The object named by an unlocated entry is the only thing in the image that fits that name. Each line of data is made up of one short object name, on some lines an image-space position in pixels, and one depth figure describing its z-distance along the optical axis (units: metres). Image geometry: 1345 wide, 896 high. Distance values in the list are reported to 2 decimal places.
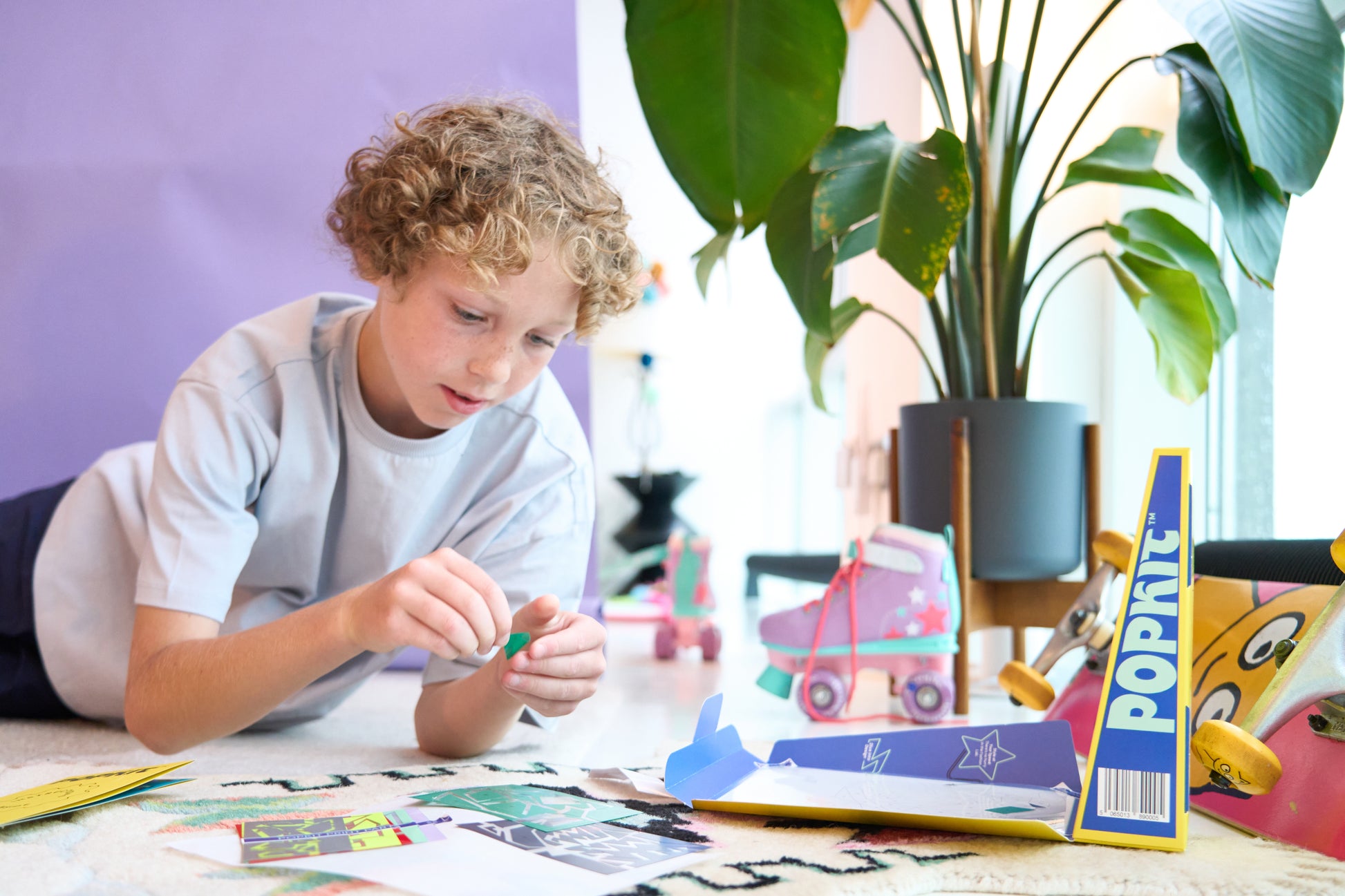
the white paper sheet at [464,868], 0.46
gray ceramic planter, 1.16
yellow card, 0.58
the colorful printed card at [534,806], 0.59
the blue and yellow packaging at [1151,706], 0.54
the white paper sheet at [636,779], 0.68
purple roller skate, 1.13
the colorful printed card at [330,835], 0.50
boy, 0.73
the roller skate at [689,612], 1.80
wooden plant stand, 1.16
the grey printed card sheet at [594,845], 0.50
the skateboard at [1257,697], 0.59
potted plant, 0.94
